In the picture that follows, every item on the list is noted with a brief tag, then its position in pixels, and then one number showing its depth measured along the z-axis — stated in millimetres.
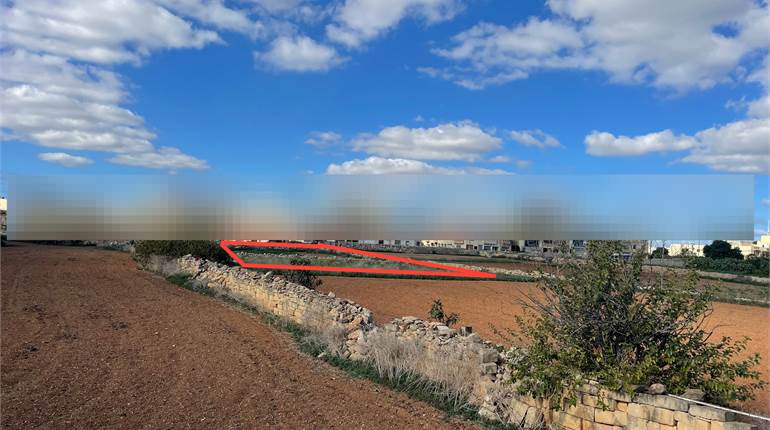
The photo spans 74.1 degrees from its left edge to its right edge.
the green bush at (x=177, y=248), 27750
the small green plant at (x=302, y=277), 19531
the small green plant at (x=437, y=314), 14219
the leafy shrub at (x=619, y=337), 6699
